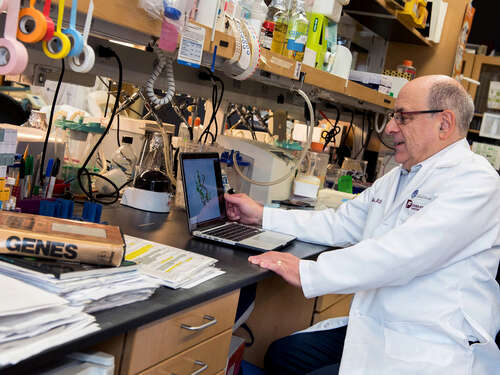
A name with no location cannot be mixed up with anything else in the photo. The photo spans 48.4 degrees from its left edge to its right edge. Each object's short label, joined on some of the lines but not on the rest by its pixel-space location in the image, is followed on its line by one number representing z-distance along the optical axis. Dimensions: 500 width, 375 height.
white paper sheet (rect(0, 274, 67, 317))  0.81
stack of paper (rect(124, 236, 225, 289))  1.22
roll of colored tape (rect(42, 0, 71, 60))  1.14
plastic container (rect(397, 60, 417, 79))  3.67
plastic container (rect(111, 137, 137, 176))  2.32
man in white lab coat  1.58
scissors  3.65
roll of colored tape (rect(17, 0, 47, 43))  1.09
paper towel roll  2.75
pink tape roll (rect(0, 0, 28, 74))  1.07
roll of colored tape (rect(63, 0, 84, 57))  1.17
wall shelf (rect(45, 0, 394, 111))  1.27
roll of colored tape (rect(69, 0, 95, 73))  1.20
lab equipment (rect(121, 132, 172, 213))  2.04
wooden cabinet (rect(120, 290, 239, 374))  1.09
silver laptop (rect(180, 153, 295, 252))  1.77
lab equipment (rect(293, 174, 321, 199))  2.69
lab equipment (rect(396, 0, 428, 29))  3.13
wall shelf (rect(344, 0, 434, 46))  3.09
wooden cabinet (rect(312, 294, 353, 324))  2.28
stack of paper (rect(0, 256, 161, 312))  0.96
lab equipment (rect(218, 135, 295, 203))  2.44
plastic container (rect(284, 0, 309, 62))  2.24
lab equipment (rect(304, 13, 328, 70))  2.42
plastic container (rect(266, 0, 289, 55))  2.23
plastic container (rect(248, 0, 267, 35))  2.10
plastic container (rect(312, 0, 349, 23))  2.54
